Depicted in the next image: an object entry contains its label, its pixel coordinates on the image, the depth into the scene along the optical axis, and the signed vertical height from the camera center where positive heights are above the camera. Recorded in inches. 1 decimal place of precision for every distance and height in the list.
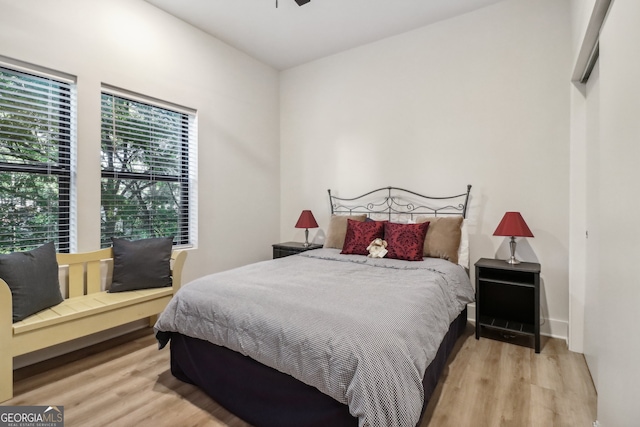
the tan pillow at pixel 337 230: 133.3 -8.2
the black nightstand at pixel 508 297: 97.3 -30.4
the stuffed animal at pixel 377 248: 114.6 -13.7
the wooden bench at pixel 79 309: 74.4 -28.4
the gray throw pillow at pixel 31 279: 78.4 -18.2
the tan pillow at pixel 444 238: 110.0 -9.6
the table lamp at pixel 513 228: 100.5 -5.0
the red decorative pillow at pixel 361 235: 120.7 -9.5
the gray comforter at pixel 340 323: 49.4 -22.2
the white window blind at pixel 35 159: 87.9 +15.0
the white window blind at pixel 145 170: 109.3 +15.6
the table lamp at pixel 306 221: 149.9 -4.8
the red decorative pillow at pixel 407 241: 109.7 -10.6
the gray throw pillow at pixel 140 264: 103.9 -18.6
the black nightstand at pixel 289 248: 147.0 -17.8
